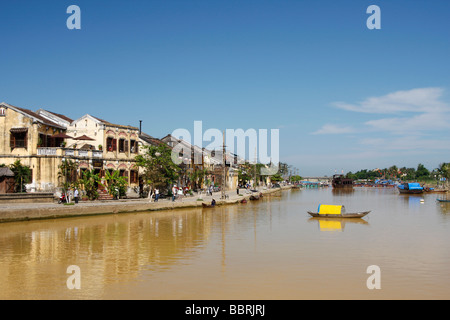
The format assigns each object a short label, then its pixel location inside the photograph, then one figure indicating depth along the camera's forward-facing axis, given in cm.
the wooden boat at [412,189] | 10044
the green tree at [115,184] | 4503
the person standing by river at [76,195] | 3894
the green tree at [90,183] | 4248
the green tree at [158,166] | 4838
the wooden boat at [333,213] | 3934
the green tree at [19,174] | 4194
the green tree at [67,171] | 4269
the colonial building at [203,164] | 7356
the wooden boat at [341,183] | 15700
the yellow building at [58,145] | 4335
